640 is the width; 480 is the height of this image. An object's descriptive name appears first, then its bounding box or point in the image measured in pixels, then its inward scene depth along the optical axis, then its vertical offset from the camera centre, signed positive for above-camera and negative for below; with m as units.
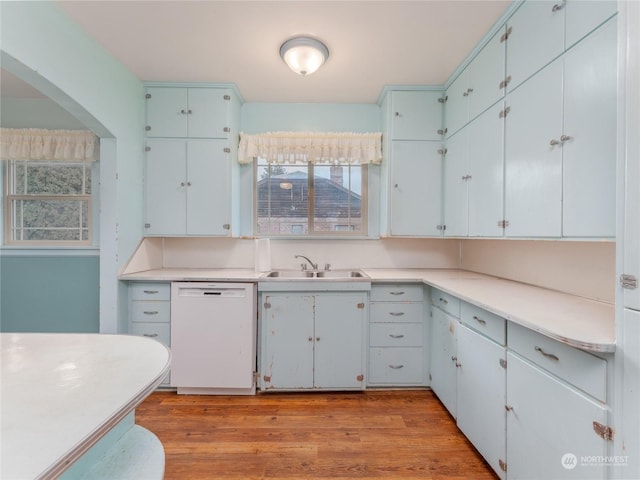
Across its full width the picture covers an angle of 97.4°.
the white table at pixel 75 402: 0.54 -0.40
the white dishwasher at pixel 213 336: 2.27 -0.80
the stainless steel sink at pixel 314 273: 2.76 -0.35
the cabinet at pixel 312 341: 2.29 -0.84
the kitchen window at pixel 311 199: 3.00 +0.42
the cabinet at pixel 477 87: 1.83 +1.14
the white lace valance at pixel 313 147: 2.79 +0.92
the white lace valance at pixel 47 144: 2.60 +0.85
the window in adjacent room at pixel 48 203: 2.75 +0.33
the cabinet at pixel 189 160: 2.59 +0.72
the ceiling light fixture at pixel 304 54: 1.95 +1.31
